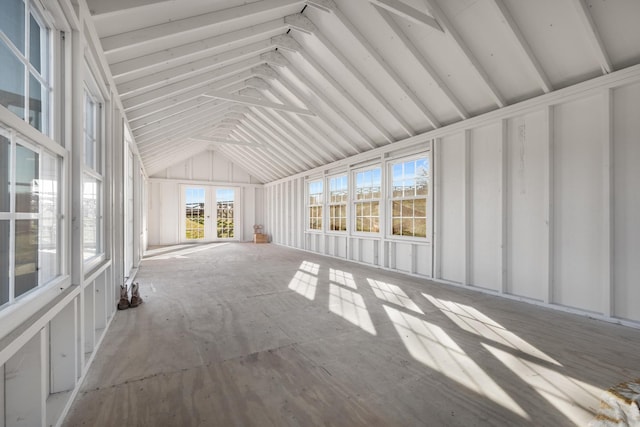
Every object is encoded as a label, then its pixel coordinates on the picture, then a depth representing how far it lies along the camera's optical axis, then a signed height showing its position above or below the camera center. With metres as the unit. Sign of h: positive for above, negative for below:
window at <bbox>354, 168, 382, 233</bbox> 6.94 +0.33
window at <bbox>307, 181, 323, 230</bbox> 9.30 +0.33
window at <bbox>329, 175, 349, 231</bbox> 8.16 +0.32
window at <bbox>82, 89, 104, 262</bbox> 2.55 +0.30
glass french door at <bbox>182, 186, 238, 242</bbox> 12.48 +0.00
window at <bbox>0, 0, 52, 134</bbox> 1.31 +0.76
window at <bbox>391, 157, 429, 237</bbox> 5.73 +0.34
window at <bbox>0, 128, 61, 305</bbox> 1.24 -0.01
